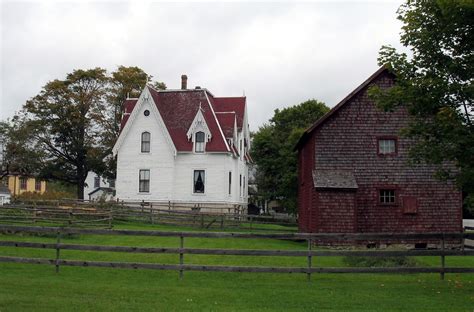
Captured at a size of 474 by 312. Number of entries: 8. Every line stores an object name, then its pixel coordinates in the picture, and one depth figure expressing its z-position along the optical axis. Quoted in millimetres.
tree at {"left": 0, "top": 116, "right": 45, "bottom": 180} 49375
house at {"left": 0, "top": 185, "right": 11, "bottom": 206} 69975
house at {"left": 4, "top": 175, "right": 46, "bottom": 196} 87875
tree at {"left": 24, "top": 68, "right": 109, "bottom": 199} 54531
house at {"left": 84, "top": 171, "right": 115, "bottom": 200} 82850
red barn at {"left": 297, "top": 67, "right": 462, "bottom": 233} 26547
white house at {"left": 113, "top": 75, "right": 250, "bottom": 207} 43188
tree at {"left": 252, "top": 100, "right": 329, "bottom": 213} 50375
